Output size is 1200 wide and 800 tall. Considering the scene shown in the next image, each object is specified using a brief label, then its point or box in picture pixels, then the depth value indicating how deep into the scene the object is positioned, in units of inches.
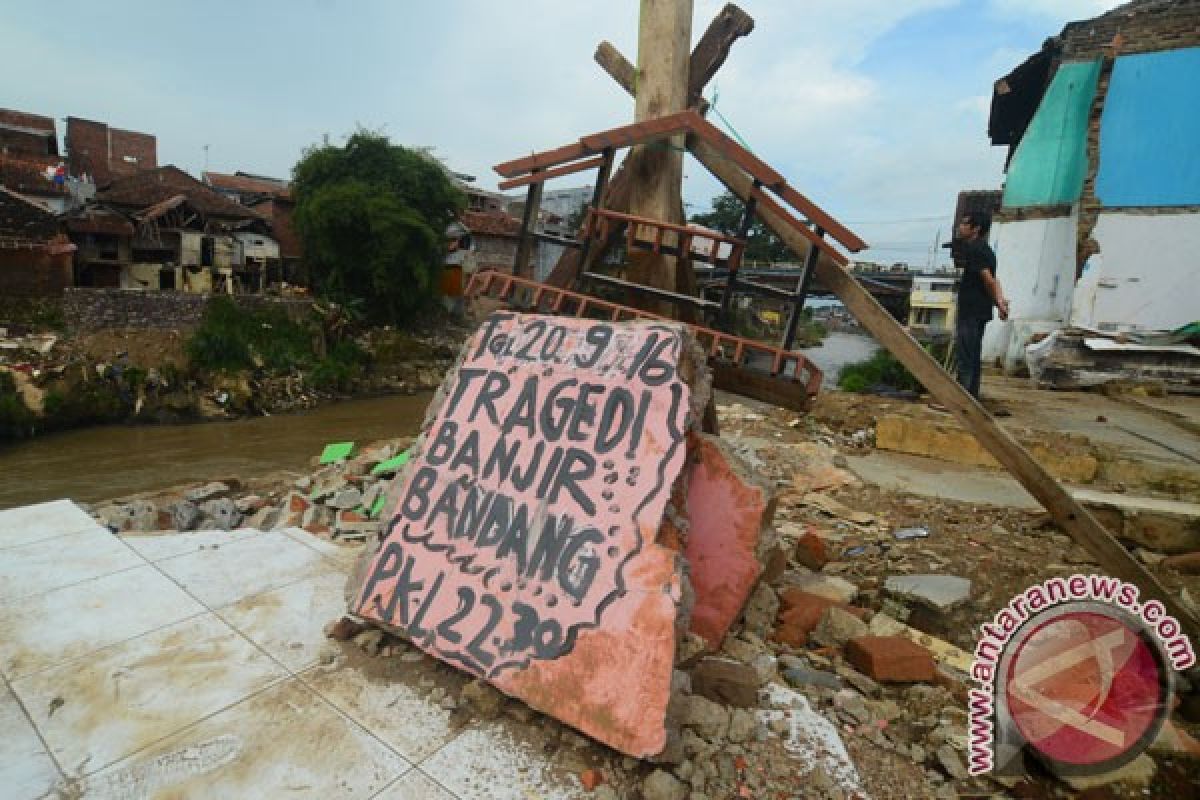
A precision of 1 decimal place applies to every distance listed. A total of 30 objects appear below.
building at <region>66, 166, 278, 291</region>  873.5
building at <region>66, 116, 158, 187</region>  1182.9
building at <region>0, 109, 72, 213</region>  901.2
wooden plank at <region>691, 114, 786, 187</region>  103.5
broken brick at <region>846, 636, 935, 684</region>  94.1
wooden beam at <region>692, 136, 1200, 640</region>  105.6
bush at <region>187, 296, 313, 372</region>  747.4
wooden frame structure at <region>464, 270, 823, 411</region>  111.5
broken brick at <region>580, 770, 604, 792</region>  69.9
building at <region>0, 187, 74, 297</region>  735.7
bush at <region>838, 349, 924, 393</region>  382.0
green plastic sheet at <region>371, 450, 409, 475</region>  221.2
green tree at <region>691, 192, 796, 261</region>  1431.5
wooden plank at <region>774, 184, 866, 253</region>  104.2
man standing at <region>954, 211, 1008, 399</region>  199.9
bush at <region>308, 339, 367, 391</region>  824.3
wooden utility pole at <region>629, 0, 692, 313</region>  119.3
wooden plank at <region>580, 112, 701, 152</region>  105.5
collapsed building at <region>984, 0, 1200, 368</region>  378.3
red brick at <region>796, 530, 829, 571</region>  134.8
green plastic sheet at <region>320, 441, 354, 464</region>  303.9
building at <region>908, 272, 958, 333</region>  1535.4
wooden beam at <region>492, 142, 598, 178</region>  114.3
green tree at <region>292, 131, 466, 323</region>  892.6
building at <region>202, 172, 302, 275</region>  1067.3
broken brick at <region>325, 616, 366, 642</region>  97.2
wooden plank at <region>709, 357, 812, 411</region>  113.0
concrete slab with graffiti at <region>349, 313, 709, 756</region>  76.3
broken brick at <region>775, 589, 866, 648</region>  105.5
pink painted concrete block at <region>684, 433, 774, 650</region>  100.7
